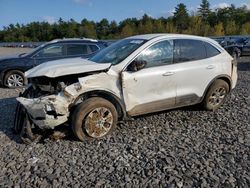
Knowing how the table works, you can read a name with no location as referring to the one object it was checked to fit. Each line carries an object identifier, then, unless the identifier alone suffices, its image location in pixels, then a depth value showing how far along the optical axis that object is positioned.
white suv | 3.15
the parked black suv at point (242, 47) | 13.70
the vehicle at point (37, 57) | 6.59
